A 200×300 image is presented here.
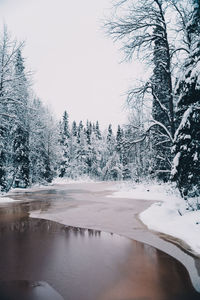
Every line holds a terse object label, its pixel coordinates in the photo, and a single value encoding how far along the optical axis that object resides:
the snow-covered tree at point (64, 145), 56.97
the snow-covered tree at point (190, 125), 7.37
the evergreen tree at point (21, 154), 27.98
